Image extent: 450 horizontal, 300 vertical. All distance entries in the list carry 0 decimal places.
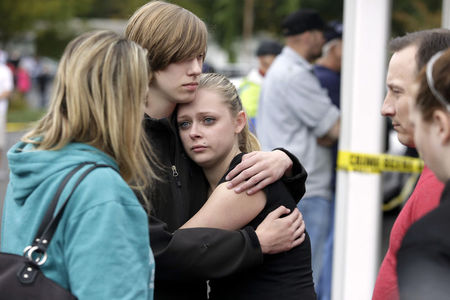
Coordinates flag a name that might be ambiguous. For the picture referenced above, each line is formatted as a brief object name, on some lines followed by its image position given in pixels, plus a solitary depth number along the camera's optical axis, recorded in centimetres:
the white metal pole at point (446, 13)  1078
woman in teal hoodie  343
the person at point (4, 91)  2034
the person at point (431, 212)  289
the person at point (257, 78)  1303
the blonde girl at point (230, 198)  461
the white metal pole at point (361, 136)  858
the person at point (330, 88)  1136
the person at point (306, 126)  1053
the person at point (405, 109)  402
